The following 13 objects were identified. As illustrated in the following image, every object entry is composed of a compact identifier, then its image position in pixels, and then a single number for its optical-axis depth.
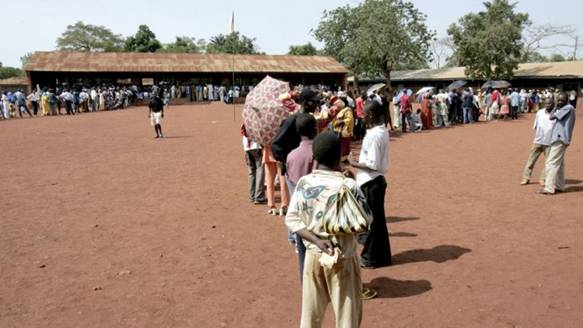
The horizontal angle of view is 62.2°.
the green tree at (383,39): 37.47
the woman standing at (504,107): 20.94
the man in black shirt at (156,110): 14.25
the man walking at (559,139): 7.10
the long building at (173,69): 29.59
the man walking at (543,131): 7.29
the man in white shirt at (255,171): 6.72
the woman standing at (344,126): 7.01
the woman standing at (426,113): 17.55
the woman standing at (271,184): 6.29
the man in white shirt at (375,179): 4.34
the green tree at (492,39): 31.28
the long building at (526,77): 30.12
